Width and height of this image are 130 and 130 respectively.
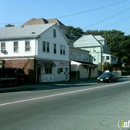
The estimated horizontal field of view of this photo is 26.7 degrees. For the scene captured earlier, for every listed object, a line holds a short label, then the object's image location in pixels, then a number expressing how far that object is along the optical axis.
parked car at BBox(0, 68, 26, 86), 27.59
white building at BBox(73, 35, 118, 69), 79.56
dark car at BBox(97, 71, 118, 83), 35.12
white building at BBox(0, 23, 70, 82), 36.22
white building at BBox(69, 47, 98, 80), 48.61
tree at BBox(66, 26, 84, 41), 129.18
